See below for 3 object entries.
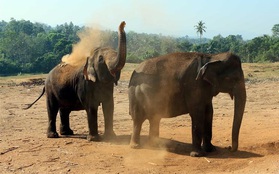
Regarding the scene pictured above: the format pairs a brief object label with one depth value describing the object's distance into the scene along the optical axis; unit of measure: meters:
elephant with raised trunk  9.15
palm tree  85.90
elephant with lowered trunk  8.05
